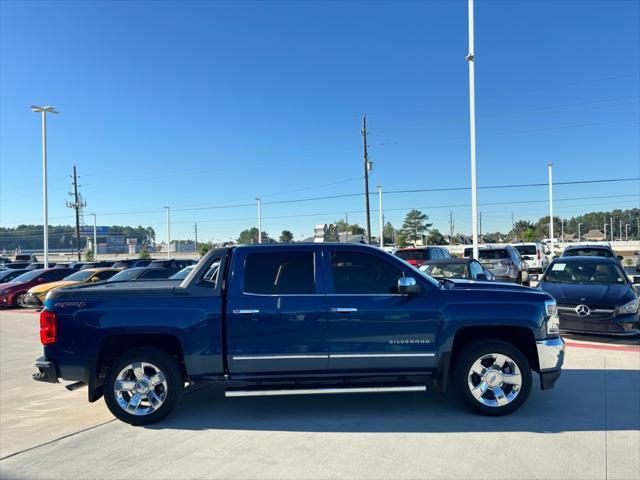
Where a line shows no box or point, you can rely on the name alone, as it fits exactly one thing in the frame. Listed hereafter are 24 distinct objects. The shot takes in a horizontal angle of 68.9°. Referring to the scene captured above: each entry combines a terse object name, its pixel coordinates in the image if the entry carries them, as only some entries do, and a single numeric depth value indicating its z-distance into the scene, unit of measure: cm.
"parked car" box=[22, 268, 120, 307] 1620
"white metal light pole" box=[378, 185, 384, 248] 4119
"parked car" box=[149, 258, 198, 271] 2300
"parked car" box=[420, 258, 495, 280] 1124
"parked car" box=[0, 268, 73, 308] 1753
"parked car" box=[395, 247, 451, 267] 1681
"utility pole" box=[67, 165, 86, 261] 4925
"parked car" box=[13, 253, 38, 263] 4713
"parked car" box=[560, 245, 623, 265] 1580
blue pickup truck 474
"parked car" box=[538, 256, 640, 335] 816
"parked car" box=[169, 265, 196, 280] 1310
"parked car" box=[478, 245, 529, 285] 1622
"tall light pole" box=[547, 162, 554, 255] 3692
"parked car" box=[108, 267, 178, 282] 1509
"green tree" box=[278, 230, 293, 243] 9339
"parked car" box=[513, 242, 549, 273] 2267
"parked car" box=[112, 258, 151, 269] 2672
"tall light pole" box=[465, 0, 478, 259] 1688
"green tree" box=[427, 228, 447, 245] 9381
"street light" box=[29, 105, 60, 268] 2712
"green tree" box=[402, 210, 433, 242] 10431
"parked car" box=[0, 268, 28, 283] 2091
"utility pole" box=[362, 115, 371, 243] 3212
